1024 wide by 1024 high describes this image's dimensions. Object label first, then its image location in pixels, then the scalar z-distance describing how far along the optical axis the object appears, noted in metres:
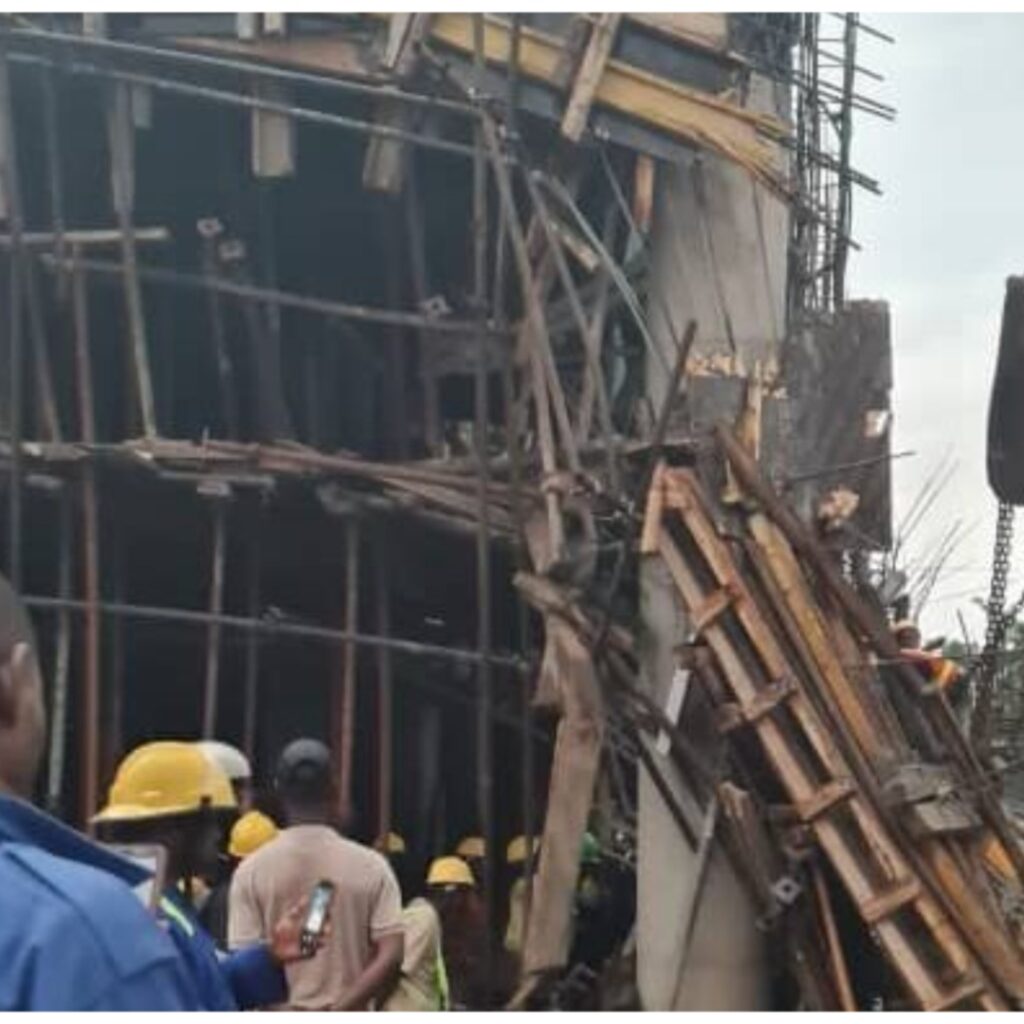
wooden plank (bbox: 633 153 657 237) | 8.92
